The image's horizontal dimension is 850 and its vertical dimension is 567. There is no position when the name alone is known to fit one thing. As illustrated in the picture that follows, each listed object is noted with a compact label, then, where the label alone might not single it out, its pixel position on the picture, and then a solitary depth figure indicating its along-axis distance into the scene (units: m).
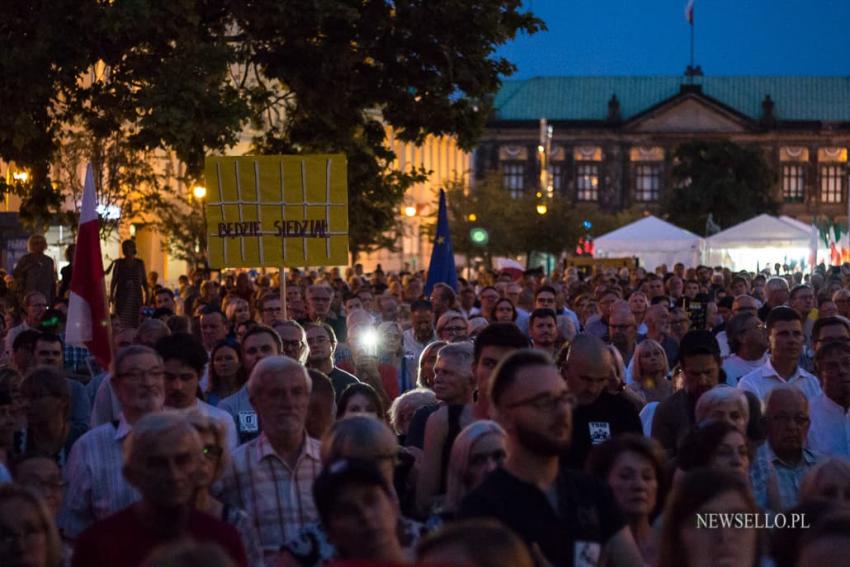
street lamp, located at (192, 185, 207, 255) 27.39
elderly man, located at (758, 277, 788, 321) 17.83
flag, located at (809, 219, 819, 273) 39.16
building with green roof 120.69
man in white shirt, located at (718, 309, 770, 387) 11.94
